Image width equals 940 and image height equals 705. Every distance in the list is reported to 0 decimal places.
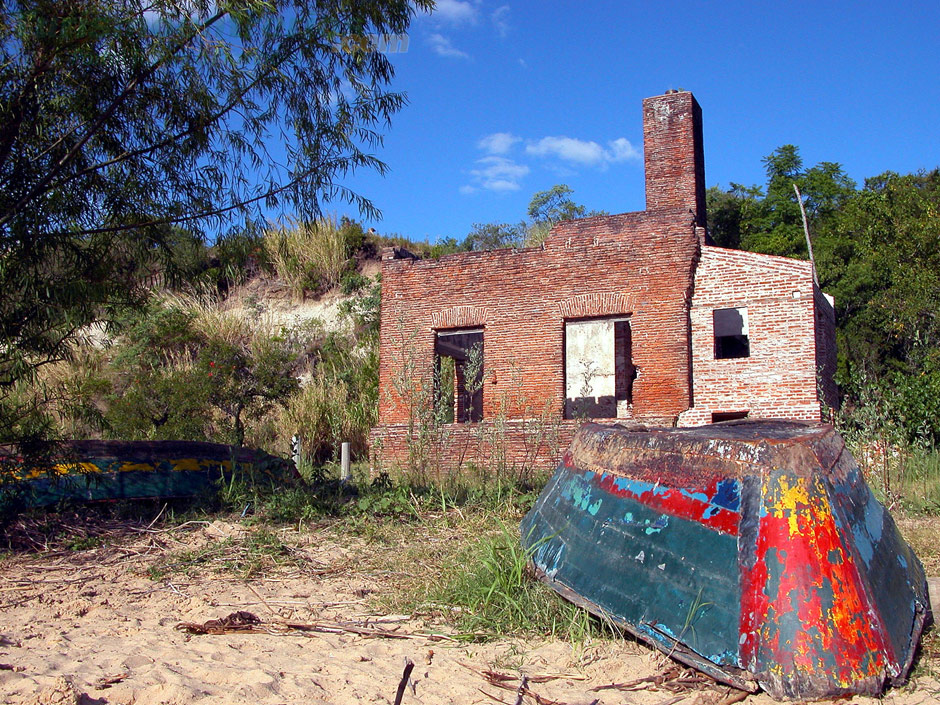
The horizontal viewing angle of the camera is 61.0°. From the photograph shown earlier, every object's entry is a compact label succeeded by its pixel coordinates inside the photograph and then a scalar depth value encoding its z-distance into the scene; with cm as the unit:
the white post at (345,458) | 1476
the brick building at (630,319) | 1510
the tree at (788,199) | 3281
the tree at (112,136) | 631
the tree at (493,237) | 3422
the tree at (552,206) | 3662
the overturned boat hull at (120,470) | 668
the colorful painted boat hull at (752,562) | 307
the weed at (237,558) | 545
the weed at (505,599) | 399
